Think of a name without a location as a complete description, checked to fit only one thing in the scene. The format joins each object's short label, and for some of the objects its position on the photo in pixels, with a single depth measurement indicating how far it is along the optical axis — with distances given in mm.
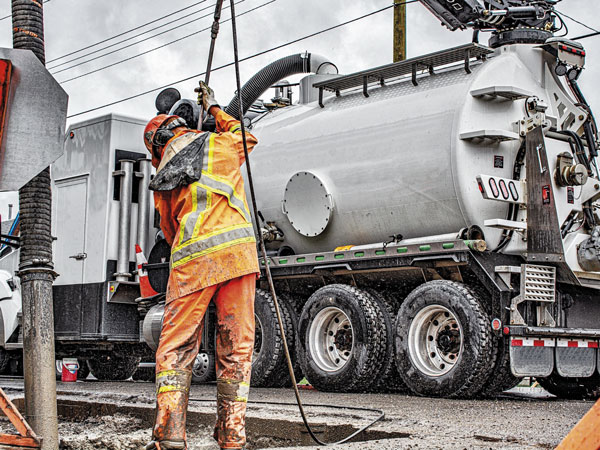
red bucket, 12156
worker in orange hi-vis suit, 4734
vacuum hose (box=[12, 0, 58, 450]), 4703
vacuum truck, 8305
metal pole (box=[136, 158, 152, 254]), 11211
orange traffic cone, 10984
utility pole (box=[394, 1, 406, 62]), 14898
